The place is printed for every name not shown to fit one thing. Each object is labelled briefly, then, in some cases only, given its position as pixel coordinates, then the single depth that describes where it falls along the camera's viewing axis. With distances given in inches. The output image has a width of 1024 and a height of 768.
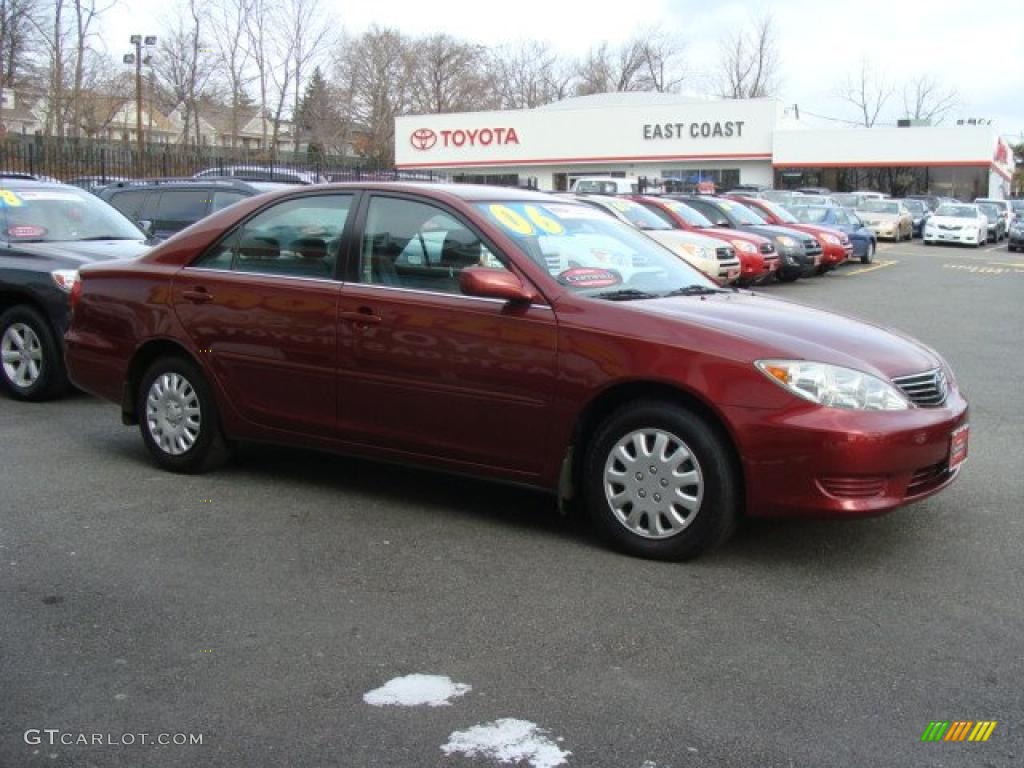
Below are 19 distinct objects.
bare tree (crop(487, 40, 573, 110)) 3587.6
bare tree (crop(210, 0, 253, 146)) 2512.3
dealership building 1943.9
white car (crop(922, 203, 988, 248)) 1379.2
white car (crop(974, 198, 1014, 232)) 1664.6
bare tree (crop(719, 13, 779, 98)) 3380.9
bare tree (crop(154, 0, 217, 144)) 2404.0
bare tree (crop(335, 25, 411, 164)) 3157.0
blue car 1031.0
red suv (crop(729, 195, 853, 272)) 877.2
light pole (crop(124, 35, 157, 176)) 1534.2
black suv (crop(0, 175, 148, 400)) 325.4
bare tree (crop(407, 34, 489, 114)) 3294.8
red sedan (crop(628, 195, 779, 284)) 730.2
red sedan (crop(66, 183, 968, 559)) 183.9
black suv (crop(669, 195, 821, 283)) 809.5
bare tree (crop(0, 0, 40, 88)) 1558.9
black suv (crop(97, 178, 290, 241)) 500.7
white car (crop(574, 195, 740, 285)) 673.6
